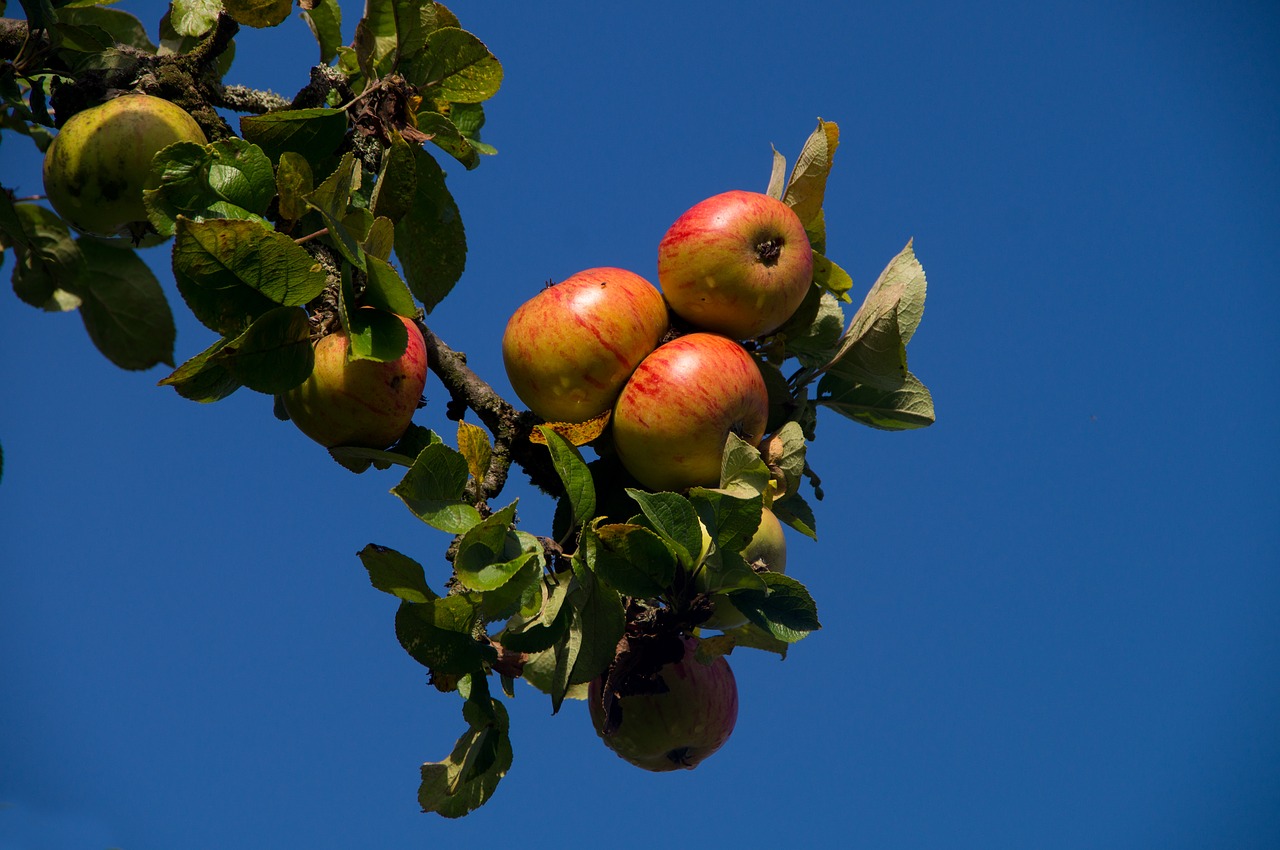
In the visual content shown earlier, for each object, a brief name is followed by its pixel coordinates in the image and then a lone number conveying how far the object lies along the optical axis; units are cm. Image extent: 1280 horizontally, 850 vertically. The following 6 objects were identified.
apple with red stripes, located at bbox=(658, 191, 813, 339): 440
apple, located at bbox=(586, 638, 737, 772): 461
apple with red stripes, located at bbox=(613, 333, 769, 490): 411
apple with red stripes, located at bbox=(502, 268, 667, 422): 426
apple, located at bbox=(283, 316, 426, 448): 401
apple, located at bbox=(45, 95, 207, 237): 429
